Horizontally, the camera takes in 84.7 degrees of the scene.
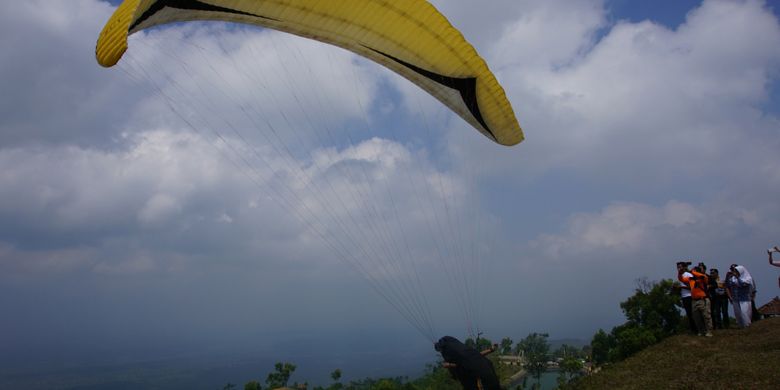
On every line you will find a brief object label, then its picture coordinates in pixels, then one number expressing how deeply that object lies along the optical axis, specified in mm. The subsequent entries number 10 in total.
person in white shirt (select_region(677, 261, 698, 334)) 10297
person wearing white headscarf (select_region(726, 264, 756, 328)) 10672
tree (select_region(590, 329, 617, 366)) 34344
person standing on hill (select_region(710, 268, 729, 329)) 10867
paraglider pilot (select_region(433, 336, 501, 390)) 8388
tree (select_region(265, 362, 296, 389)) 56188
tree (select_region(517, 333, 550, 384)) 57819
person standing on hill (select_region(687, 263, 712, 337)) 10055
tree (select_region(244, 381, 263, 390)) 52062
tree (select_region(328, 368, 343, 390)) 58094
